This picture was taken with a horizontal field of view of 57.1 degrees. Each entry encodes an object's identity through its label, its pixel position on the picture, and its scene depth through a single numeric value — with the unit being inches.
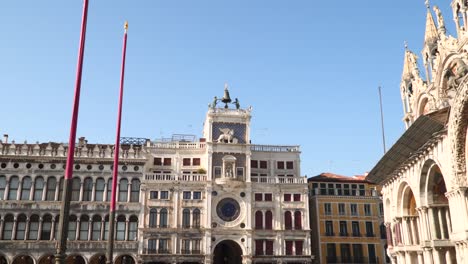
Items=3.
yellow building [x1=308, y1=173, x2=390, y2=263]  2144.4
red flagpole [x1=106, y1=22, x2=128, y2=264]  829.7
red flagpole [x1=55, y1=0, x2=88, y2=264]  498.6
